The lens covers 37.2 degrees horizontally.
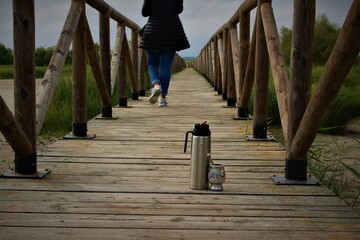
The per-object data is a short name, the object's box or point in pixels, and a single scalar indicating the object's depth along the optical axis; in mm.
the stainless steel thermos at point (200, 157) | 2666
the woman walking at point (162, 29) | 6098
